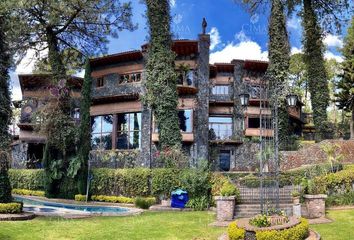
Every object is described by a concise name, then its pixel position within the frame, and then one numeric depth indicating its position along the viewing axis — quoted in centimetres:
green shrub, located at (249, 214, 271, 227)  1162
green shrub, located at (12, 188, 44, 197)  2855
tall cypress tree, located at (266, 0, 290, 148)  2823
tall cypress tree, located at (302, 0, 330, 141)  2941
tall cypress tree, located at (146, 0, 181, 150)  2458
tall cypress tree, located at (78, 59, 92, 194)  2614
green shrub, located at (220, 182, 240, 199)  1661
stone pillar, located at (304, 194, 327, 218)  1577
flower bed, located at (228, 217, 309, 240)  1079
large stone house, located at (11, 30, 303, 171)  3153
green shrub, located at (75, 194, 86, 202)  2528
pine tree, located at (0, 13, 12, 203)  1672
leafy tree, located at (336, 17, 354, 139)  3428
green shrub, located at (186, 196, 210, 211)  1950
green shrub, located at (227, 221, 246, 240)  1132
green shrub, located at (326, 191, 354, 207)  1772
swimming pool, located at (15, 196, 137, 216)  1850
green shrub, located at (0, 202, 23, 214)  1584
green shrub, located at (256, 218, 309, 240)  1073
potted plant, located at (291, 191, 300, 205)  1692
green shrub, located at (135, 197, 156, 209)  2089
